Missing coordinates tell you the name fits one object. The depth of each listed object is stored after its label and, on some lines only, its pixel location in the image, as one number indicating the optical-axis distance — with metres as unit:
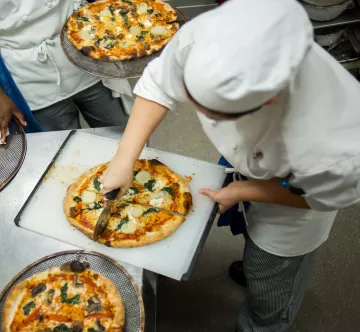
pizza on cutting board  1.30
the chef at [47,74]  1.51
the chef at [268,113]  0.69
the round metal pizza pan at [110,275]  1.11
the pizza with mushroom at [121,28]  1.77
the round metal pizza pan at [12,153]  1.41
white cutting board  1.27
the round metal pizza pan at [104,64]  1.67
